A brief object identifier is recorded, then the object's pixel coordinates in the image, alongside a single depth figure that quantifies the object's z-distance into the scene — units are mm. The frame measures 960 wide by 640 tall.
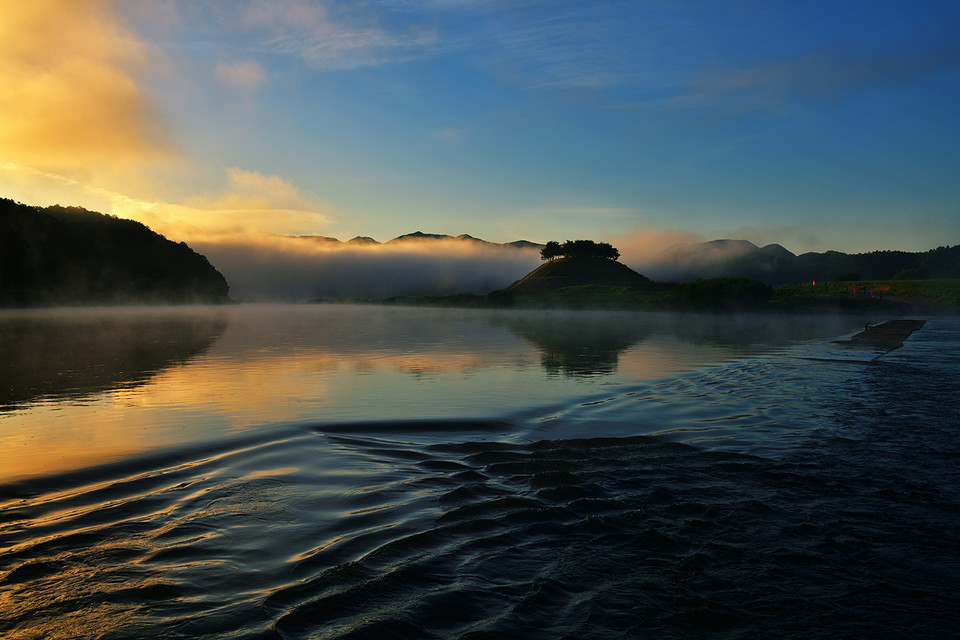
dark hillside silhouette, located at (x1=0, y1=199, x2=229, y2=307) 169625
